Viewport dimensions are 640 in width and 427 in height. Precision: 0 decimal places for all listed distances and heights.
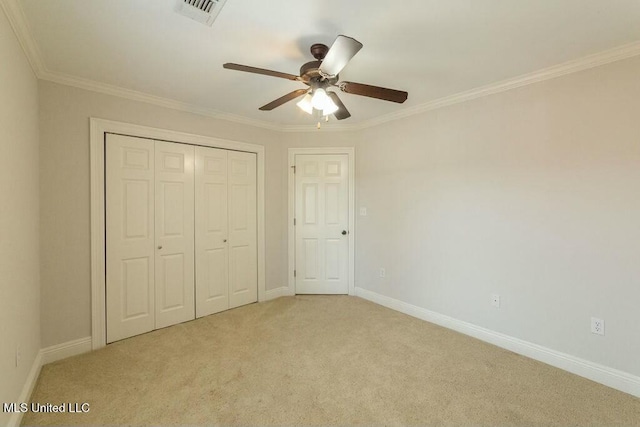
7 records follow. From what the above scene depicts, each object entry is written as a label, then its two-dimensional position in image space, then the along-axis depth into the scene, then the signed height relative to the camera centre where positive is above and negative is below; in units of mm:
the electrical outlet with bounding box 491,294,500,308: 2619 -840
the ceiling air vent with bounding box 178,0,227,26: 1527 +1115
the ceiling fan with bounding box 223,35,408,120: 1646 +811
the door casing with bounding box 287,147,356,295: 3900 +10
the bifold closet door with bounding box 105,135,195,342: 2660 -253
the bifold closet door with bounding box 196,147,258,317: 3246 -250
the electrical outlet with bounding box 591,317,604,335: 2088 -859
